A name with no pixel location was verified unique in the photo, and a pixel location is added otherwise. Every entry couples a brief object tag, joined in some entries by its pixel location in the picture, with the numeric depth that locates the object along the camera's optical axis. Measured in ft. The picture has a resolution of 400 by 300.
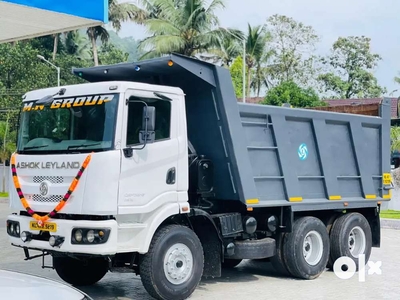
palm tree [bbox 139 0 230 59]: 103.15
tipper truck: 24.39
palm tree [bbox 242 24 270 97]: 139.74
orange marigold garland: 23.91
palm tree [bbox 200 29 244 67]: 110.42
